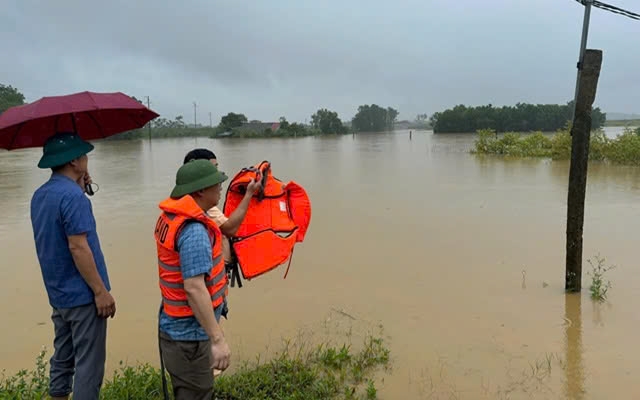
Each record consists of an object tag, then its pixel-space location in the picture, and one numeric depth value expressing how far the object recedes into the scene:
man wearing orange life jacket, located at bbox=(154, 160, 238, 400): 1.87
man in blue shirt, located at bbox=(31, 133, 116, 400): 2.11
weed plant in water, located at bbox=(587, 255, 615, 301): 4.70
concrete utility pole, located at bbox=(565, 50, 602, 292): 4.26
